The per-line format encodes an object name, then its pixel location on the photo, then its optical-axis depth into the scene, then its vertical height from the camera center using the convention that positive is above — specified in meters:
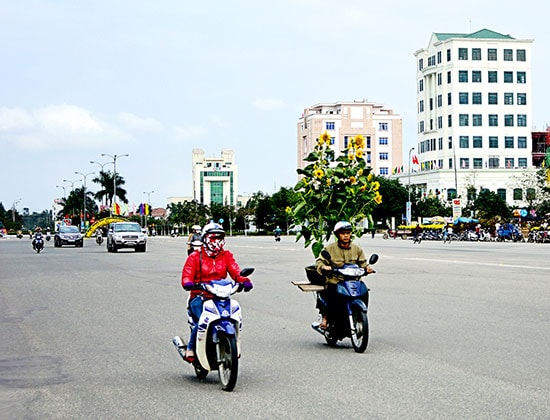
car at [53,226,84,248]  59.36 -0.85
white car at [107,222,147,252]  46.59 -0.71
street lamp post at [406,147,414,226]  86.75 +0.95
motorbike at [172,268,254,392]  7.62 -1.00
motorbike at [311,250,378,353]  9.84 -1.00
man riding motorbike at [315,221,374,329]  10.18 -0.43
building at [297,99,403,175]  155.75 +17.65
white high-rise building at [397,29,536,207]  108.81 +14.59
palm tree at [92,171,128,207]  125.81 +5.54
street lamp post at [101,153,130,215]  113.69 +5.57
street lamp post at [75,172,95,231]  148.55 +0.05
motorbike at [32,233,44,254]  48.22 -0.95
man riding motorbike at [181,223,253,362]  8.10 -0.44
